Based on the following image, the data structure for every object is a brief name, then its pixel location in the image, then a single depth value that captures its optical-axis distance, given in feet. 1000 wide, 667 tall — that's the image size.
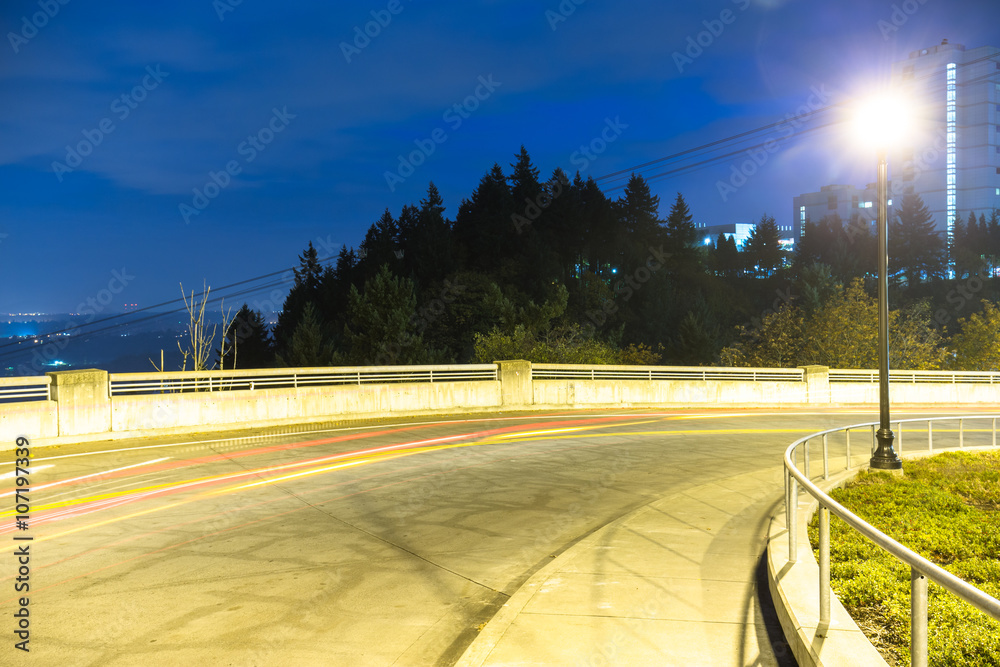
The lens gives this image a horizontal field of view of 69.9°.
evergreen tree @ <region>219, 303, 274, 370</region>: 289.74
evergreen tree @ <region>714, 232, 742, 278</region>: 391.12
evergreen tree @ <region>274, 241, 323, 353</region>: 297.74
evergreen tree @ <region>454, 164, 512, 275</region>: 252.21
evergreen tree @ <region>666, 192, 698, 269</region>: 304.71
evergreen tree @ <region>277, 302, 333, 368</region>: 216.33
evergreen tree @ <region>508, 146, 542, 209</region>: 268.82
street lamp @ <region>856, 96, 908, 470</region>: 46.50
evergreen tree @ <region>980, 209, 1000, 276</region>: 404.98
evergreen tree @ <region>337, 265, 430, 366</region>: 191.93
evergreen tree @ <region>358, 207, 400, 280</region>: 255.91
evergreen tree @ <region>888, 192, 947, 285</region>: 381.40
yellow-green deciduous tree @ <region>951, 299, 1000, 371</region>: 177.68
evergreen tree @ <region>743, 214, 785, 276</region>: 384.88
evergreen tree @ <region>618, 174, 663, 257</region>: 300.40
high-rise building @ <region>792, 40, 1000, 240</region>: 546.67
